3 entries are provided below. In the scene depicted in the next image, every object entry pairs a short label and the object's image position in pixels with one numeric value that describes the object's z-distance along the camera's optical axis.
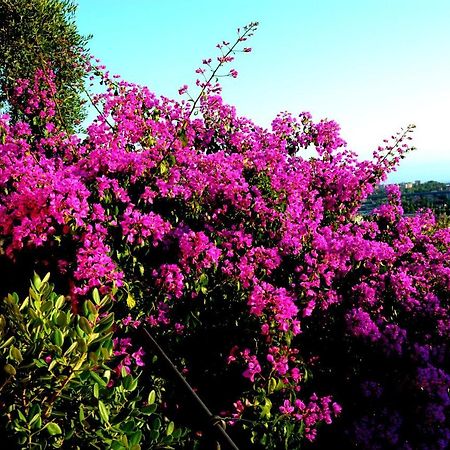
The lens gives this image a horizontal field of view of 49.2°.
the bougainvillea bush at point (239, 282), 4.93
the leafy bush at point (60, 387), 2.47
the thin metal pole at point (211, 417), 1.68
